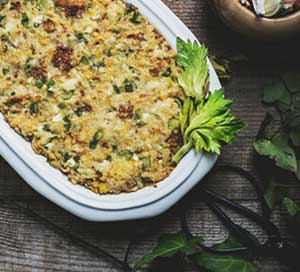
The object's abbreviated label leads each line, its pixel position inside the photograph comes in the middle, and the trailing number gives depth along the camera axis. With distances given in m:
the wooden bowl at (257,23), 1.00
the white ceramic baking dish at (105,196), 0.99
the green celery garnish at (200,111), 0.98
